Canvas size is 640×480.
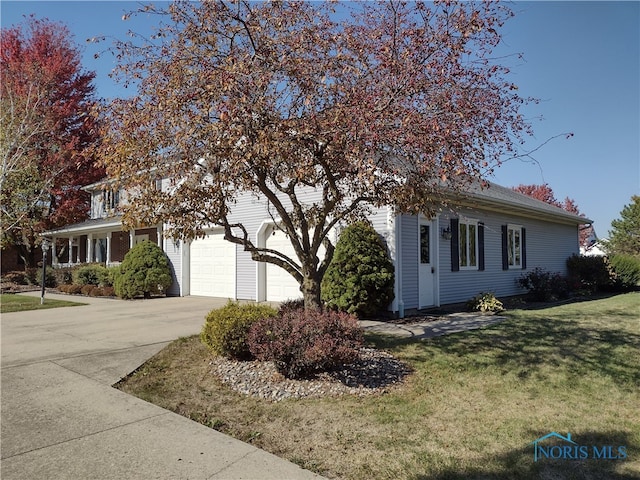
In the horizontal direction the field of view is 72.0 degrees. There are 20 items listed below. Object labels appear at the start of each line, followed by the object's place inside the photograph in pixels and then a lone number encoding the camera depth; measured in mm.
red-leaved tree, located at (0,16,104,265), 19156
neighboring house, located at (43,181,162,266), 19781
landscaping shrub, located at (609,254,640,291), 18484
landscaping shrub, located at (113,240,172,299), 15602
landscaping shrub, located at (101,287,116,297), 16859
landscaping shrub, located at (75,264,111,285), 19106
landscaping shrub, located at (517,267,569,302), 14423
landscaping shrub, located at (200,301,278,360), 6062
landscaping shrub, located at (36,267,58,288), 21969
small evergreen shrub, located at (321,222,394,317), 9594
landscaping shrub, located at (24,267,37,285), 23156
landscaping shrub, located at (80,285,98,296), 17672
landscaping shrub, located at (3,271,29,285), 24094
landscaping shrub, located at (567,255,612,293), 18516
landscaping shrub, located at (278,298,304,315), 6898
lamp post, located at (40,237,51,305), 14625
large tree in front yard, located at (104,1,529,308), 5289
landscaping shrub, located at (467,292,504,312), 11151
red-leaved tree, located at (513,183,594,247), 37406
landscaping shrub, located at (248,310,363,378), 5219
